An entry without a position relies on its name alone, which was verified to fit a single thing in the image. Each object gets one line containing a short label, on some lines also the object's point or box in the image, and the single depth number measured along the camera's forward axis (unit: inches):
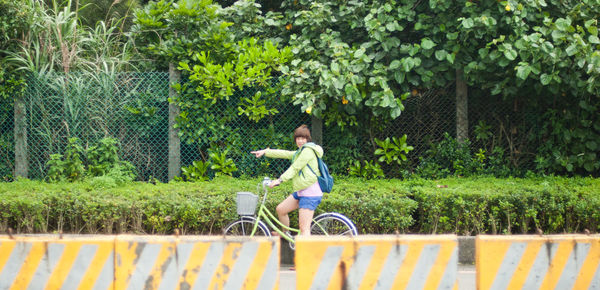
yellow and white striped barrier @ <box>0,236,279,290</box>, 298.5
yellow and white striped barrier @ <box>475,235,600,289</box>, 306.0
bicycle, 447.2
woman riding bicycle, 446.0
